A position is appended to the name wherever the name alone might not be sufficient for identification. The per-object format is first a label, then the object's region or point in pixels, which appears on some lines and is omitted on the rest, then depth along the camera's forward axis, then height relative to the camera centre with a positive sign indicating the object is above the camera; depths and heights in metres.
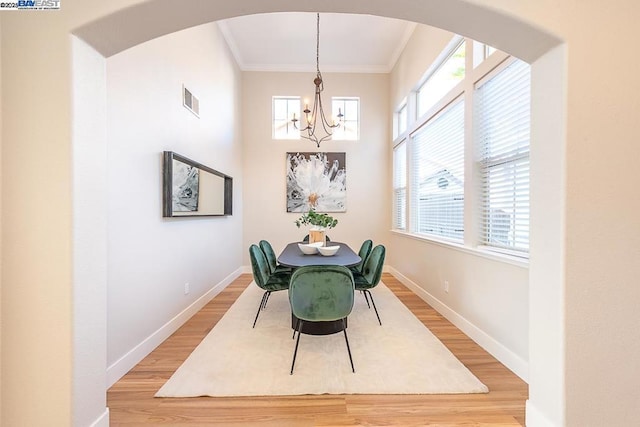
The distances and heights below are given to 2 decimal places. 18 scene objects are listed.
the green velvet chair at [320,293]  2.08 -0.61
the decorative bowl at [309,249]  3.13 -0.43
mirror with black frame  2.68 +0.24
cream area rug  1.90 -1.18
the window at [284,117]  5.64 +1.83
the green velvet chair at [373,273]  2.96 -0.67
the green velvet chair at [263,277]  2.82 -0.71
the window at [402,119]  5.00 +1.64
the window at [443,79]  3.18 +1.66
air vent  3.15 +1.25
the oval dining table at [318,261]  2.41 -0.49
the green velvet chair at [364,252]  3.50 -0.56
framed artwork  5.58 +0.60
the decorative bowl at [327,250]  2.99 -0.43
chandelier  5.52 +1.55
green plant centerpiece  3.25 -0.16
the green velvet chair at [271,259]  3.48 -0.63
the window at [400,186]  4.96 +0.43
